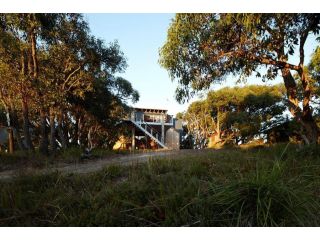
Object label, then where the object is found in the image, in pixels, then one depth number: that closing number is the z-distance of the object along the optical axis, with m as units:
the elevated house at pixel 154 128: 19.42
